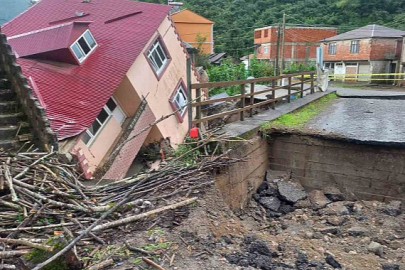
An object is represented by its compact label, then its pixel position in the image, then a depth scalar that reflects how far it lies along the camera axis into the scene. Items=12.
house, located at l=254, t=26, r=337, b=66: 39.94
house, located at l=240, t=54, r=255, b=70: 42.46
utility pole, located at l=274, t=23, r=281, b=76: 23.47
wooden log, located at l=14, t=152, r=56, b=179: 3.43
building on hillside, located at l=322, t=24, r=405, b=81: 29.53
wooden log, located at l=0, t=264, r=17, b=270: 2.25
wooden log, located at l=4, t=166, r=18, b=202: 3.00
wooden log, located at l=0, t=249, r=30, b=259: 2.37
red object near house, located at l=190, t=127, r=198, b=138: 5.12
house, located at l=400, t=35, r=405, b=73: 27.30
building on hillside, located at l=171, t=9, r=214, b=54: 34.53
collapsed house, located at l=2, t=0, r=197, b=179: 9.66
